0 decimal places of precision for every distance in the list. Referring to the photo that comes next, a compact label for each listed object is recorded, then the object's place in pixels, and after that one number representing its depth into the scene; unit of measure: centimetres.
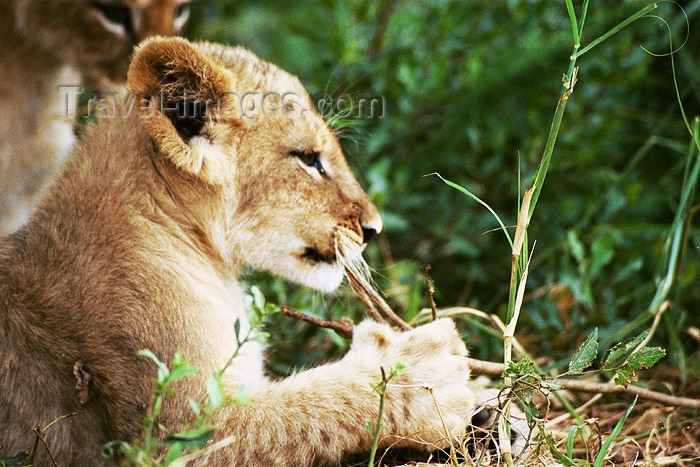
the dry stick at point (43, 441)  475
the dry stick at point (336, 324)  578
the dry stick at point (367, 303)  609
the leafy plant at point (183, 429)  385
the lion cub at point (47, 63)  929
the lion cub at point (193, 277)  511
